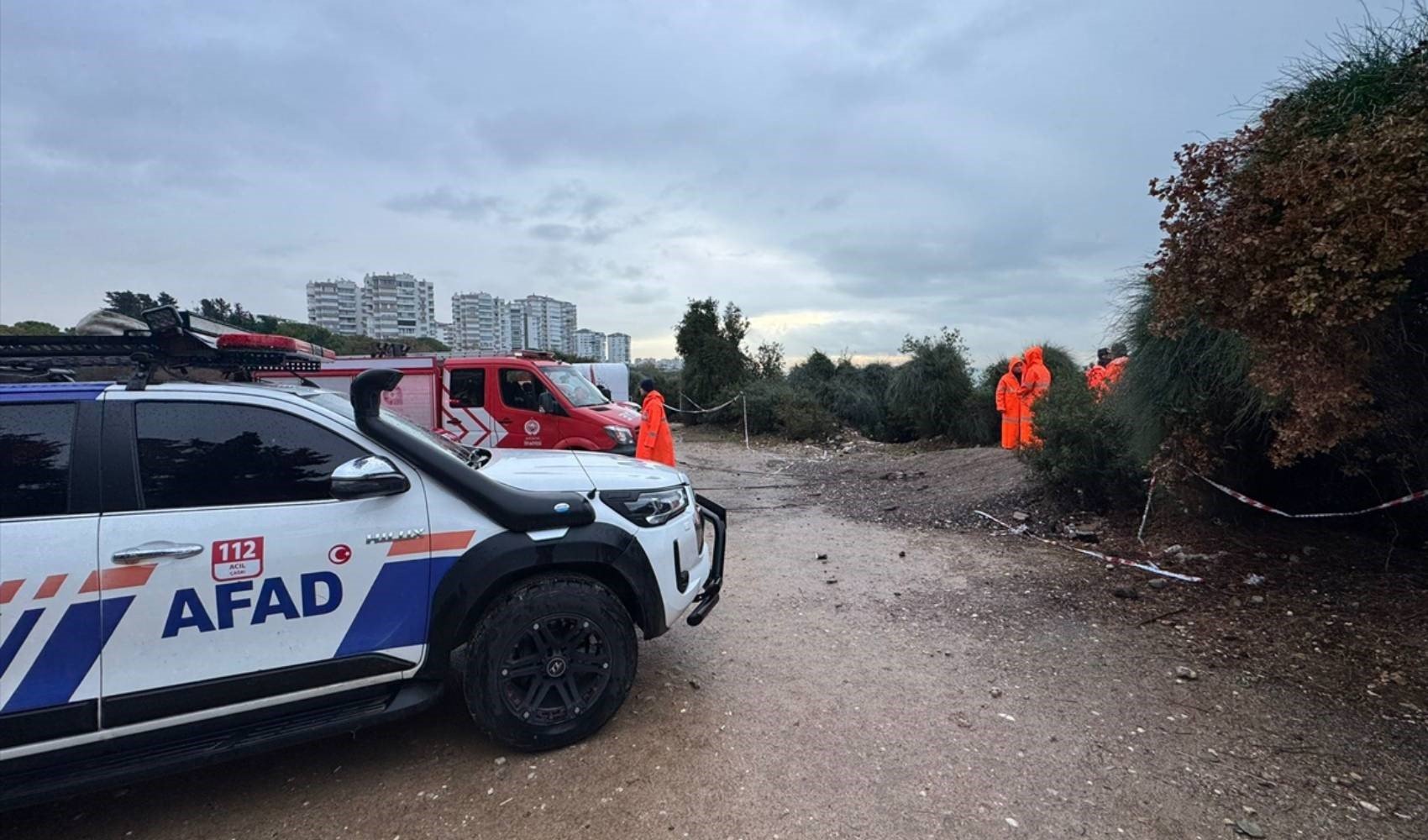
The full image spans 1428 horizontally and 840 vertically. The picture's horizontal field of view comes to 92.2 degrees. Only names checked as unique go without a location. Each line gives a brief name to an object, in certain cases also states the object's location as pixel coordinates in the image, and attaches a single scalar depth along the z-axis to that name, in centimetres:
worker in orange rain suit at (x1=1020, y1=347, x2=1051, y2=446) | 1130
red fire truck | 965
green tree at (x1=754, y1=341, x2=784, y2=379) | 2384
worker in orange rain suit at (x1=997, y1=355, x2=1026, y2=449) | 1189
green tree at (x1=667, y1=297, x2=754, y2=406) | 2306
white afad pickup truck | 248
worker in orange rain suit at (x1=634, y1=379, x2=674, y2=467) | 809
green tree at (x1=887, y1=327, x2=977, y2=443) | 1850
